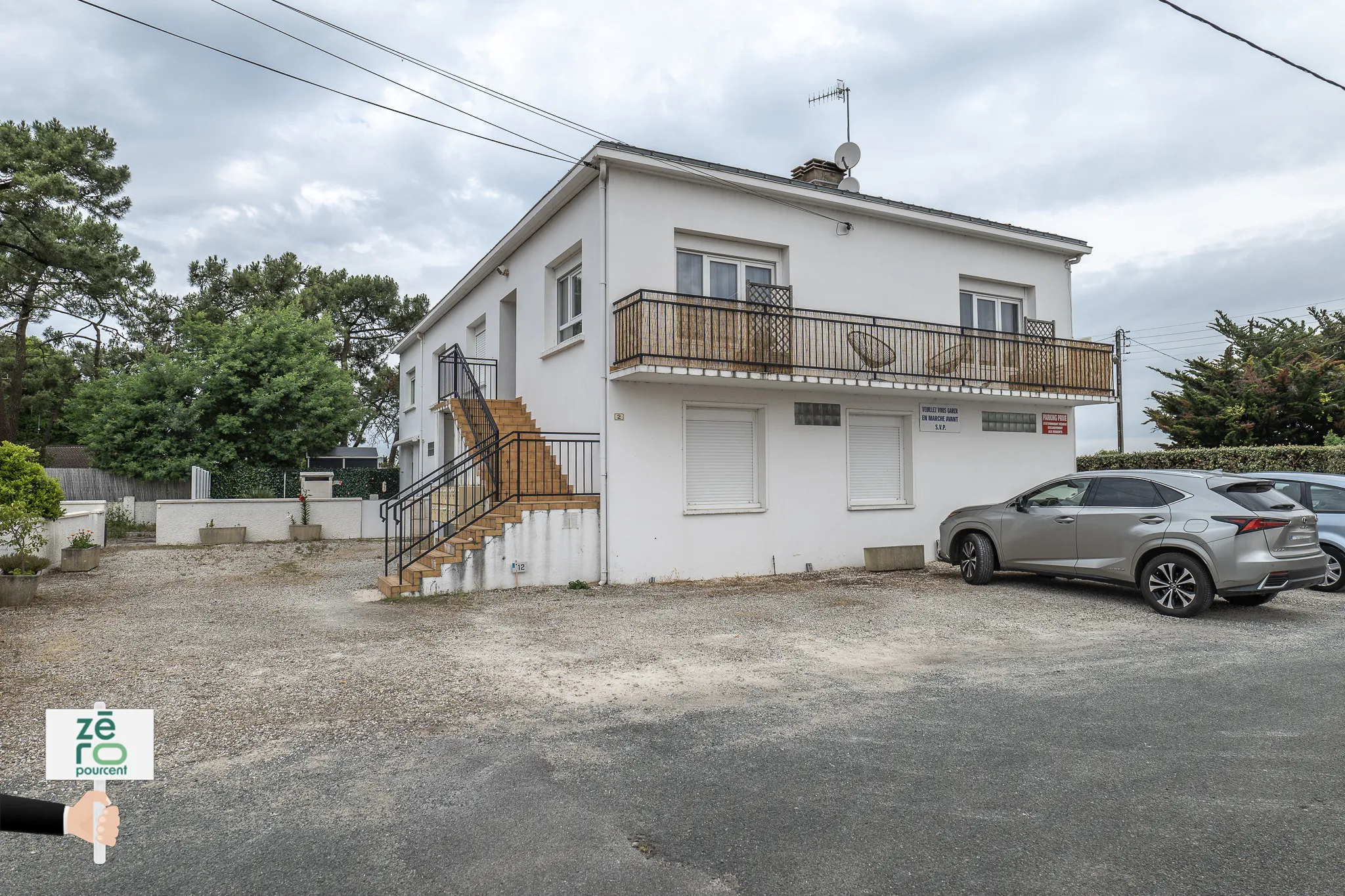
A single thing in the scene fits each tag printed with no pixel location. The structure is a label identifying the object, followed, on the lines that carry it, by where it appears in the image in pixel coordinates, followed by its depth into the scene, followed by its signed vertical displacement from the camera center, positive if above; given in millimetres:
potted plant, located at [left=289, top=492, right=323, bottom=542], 18234 -1009
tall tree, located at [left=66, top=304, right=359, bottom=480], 21734 +2190
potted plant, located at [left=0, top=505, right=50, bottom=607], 9070 -924
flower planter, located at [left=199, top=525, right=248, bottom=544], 17078 -1050
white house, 11016 +1576
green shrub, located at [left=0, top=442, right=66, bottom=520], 9258 +33
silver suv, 8070 -623
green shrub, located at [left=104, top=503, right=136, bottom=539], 19531 -924
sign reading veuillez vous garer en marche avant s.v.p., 13938 +1099
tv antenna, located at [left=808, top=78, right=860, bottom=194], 14914 +6152
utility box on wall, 20094 +22
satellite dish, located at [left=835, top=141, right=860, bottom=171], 15219 +6225
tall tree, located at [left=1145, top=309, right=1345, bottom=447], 21172 +2291
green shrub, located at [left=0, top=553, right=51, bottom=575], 10070 -990
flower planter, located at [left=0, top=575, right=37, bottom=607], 9031 -1173
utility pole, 29828 +2024
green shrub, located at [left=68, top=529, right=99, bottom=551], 12578 -858
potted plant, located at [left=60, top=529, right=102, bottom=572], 12227 -1070
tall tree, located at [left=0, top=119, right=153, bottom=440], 19312 +6745
